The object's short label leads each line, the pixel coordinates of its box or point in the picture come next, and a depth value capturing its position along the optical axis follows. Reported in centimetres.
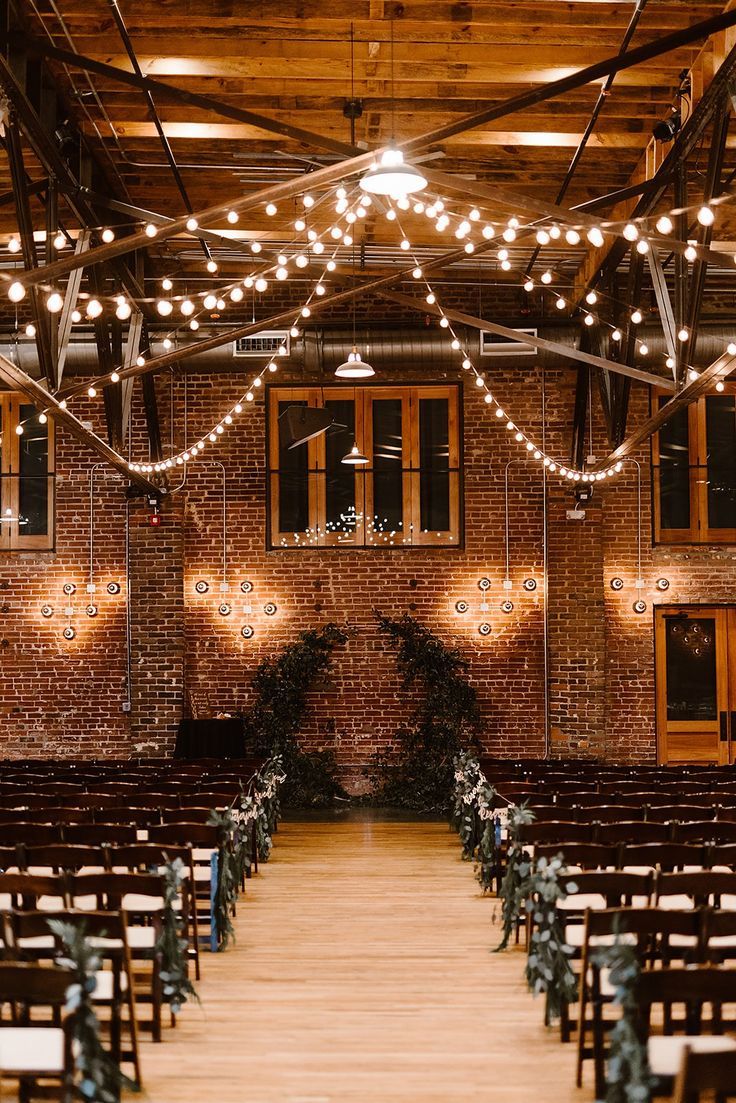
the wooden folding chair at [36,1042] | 380
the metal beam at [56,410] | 764
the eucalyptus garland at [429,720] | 1369
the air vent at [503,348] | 1352
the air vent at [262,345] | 1382
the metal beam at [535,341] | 905
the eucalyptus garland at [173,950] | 539
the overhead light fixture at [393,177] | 576
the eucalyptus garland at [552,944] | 529
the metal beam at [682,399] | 791
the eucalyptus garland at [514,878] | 684
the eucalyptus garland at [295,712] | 1369
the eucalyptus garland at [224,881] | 697
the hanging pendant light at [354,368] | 1037
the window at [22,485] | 1472
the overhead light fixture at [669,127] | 910
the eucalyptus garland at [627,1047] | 341
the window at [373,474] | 1454
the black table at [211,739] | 1362
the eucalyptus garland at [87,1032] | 363
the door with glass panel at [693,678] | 1448
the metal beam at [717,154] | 776
